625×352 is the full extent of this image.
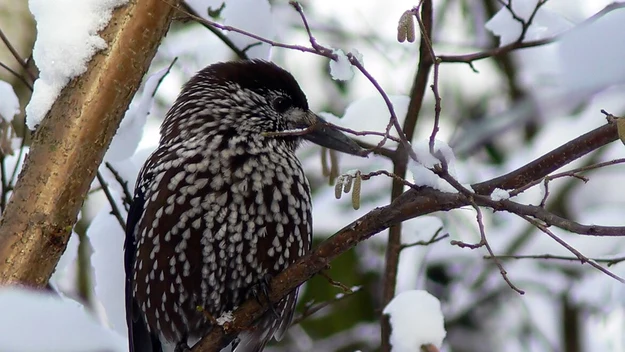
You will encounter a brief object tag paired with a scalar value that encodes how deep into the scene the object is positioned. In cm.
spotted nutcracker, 695
